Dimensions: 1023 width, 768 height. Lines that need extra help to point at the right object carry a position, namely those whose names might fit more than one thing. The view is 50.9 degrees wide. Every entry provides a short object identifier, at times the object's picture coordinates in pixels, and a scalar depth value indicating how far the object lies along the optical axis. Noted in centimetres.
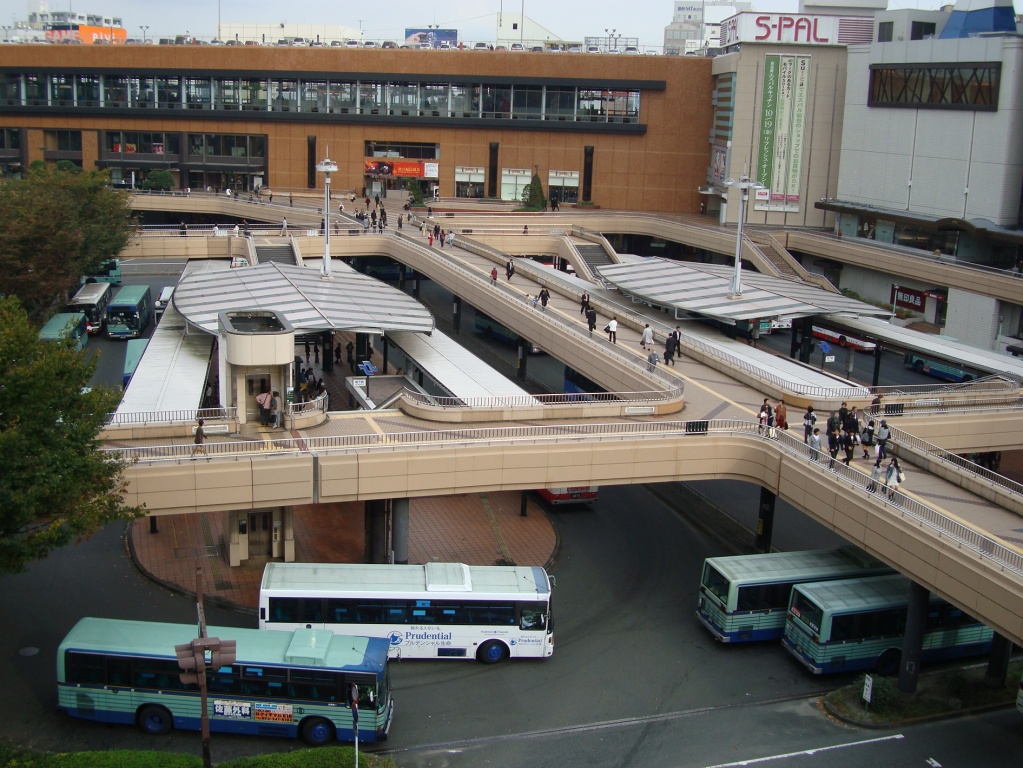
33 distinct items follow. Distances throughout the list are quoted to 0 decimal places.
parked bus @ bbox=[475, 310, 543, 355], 5838
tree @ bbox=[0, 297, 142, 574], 2116
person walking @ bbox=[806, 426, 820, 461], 2748
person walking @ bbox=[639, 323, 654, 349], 3950
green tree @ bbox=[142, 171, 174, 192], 8388
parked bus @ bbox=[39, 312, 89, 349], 4858
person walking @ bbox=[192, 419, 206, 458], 2569
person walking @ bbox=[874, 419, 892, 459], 2763
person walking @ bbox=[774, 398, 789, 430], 2944
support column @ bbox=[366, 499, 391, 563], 2878
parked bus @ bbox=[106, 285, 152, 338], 5609
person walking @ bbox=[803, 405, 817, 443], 2822
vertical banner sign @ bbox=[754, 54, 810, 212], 7181
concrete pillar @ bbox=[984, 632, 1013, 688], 2525
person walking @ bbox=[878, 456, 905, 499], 2508
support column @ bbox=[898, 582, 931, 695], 2459
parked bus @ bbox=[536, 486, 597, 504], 3575
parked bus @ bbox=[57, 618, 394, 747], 2194
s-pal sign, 7062
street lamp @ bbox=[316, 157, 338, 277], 4397
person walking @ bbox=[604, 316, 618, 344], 4006
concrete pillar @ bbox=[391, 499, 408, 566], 2830
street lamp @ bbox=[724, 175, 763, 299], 4309
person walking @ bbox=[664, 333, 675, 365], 3797
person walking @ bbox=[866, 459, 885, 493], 2539
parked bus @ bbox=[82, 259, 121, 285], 6394
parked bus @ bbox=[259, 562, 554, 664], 2464
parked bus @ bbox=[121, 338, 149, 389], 4169
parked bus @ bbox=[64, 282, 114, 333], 5728
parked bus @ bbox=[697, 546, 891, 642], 2677
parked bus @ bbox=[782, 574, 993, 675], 2548
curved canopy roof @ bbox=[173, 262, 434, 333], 3841
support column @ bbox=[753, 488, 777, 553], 3086
